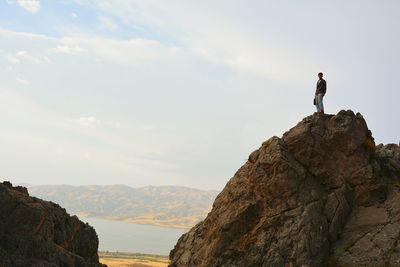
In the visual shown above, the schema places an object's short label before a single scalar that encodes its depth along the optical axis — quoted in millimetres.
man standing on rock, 35781
